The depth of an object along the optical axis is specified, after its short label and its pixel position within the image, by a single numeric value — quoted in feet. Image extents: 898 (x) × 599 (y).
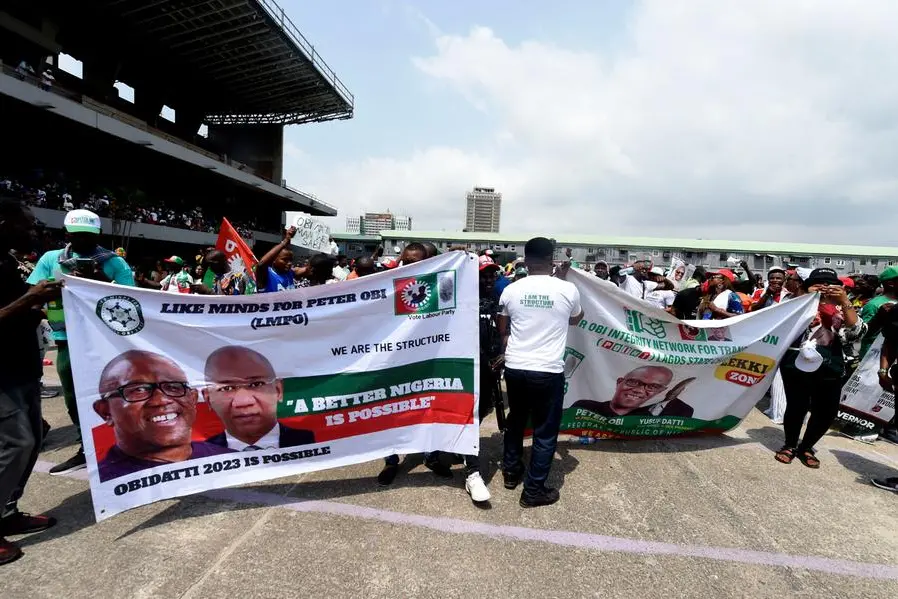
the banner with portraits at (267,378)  9.16
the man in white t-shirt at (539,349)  10.03
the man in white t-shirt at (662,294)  24.69
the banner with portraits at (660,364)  12.90
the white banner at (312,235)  27.89
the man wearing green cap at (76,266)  10.12
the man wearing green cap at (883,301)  12.26
